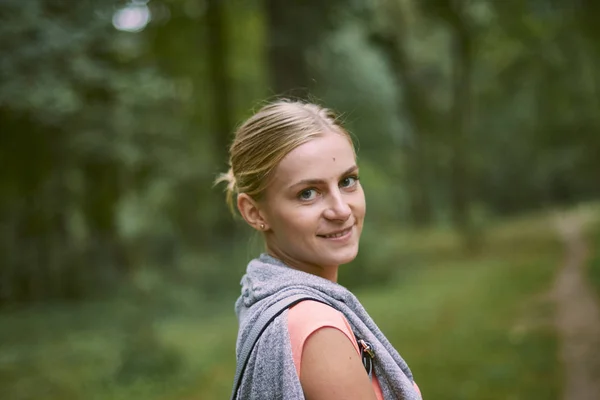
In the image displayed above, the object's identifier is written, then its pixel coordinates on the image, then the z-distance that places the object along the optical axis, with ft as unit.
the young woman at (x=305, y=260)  4.96
